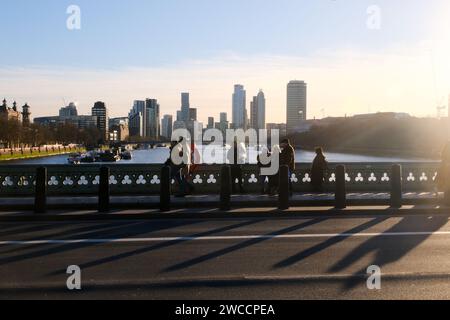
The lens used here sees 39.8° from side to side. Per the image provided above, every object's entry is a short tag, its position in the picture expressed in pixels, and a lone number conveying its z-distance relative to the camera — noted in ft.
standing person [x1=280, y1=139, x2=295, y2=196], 60.59
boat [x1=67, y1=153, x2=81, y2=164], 276.29
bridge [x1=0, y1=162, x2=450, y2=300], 26.25
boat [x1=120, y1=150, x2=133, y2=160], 343.65
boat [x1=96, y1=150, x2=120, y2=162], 300.42
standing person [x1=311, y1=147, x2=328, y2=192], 65.57
